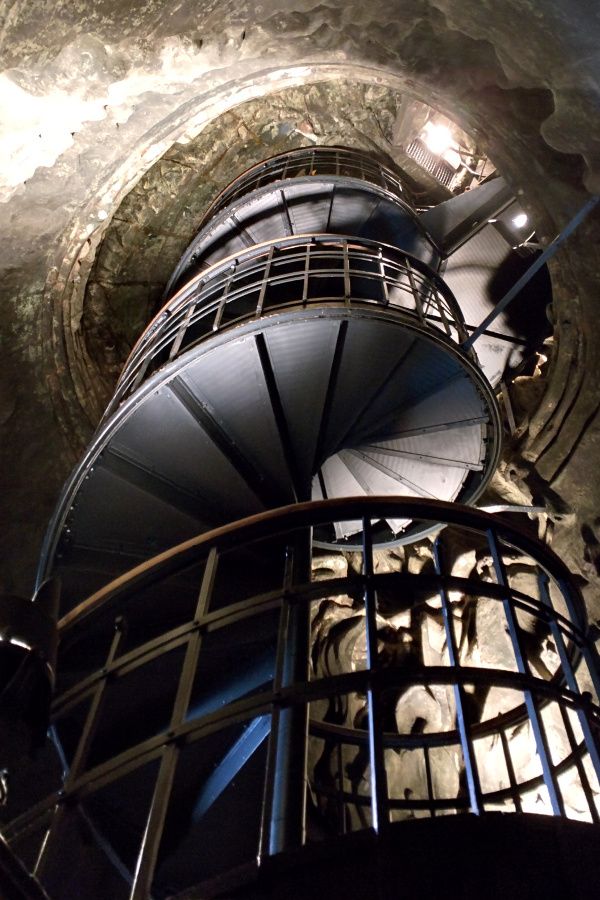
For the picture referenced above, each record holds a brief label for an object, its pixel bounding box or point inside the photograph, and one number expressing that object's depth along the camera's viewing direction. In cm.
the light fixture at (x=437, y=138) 1272
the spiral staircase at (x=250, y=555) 302
